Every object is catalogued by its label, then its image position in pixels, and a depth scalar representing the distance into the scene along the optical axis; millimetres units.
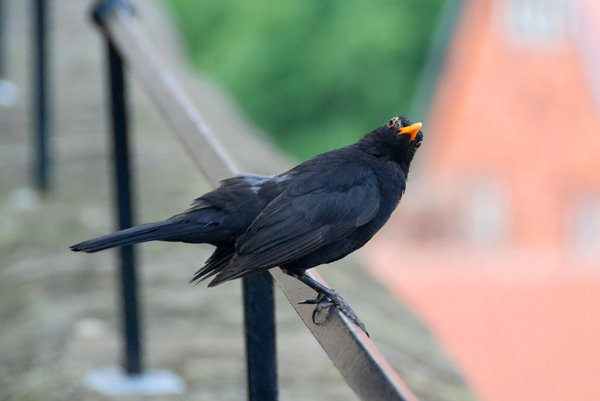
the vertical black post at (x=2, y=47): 9906
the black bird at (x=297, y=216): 4141
